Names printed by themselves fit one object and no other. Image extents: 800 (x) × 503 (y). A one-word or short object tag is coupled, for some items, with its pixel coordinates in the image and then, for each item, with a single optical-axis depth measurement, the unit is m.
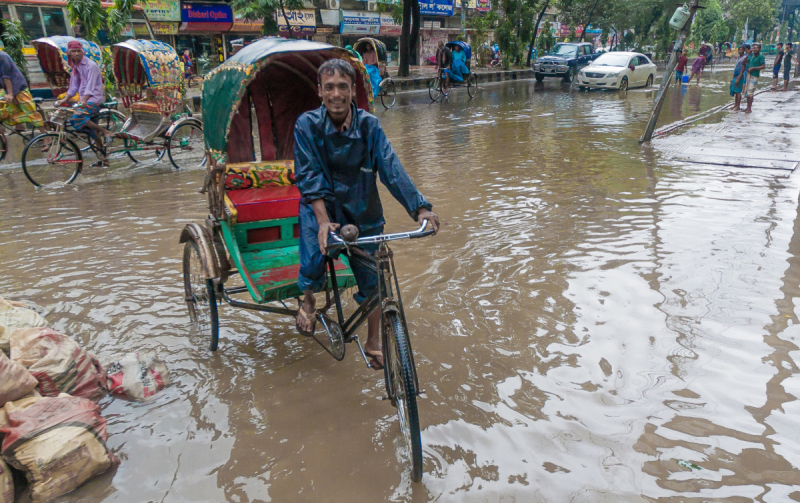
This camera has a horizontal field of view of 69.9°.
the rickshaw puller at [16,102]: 8.89
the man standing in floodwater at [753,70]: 13.52
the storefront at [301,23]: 28.19
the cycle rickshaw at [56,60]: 10.19
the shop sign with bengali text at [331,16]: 29.84
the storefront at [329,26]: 29.89
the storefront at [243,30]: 26.31
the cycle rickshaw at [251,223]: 3.31
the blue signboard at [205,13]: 24.66
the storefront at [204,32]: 24.83
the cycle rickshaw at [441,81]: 18.73
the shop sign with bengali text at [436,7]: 35.09
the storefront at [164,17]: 23.61
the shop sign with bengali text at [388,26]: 33.25
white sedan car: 21.05
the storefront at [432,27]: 35.56
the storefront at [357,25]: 30.83
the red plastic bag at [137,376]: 3.11
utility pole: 9.16
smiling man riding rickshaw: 2.76
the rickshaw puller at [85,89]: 8.23
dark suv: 25.23
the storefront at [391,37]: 33.38
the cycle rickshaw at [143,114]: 8.48
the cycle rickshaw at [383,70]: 14.61
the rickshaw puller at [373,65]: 13.07
